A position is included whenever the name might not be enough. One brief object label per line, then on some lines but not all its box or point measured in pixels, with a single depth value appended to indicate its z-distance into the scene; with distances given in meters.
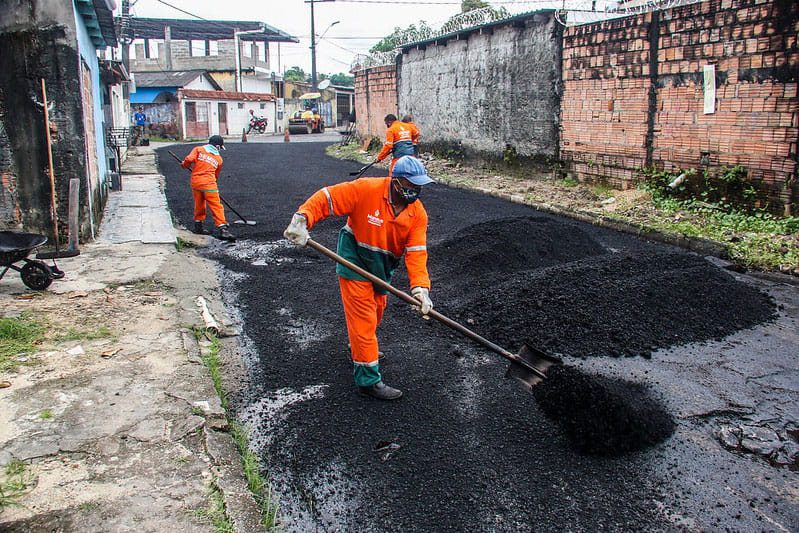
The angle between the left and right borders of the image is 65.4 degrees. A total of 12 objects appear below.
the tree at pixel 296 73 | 76.75
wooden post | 6.34
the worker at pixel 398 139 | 11.77
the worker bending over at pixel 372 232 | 3.90
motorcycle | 39.84
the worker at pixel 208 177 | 8.74
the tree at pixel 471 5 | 25.61
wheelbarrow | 5.64
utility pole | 41.97
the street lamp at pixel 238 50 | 42.30
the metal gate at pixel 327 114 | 48.53
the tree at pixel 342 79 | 83.70
